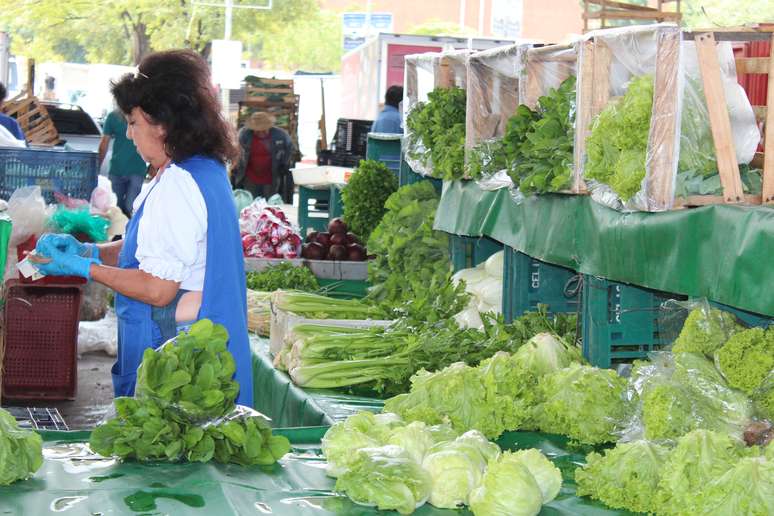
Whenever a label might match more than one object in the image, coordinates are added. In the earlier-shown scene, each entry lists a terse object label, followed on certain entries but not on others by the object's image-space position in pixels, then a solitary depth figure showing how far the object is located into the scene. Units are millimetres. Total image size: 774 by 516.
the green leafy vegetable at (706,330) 3959
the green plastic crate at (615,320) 4879
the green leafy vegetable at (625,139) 4301
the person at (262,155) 16031
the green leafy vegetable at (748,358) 3734
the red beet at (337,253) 9242
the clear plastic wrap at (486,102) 6238
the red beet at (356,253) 9156
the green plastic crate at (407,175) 8734
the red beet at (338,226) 9562
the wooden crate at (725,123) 3959
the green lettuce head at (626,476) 3191
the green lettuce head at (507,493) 3021
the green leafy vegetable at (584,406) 4020
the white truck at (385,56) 22422
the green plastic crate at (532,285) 5996
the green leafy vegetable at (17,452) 3074
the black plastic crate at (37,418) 5568
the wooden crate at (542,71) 5466
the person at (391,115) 14055
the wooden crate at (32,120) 16156
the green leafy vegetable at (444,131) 6867
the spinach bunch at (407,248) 7359
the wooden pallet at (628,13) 18484
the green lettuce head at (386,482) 3062
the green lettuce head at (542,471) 3168
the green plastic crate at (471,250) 7184
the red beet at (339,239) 9430
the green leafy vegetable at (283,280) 8102
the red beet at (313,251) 9227
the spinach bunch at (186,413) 3229
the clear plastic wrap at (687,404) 3625
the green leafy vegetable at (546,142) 5078
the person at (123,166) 15211
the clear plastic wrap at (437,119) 6957
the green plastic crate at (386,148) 10453
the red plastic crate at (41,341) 7645
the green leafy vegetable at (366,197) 9281
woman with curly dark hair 4035
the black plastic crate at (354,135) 17578
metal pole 35906
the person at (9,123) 11059
